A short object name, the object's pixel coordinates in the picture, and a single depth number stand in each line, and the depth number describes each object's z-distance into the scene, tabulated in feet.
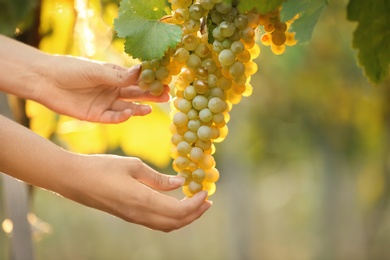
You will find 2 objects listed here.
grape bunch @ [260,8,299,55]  4.75
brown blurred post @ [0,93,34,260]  7.01
